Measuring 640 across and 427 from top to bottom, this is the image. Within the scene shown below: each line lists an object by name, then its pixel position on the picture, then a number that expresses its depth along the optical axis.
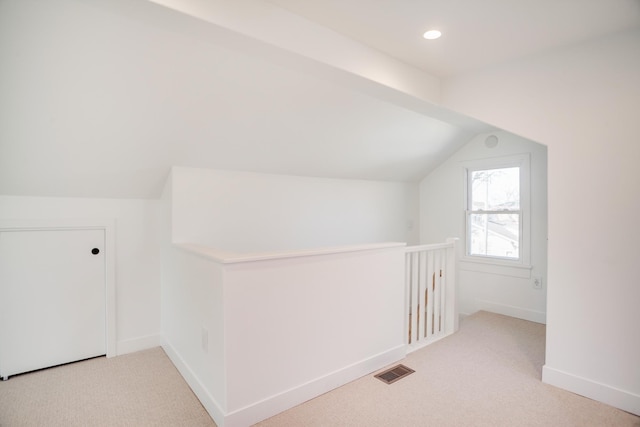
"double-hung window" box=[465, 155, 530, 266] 4.14
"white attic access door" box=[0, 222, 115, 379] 2.74
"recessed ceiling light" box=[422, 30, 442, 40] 2.37
